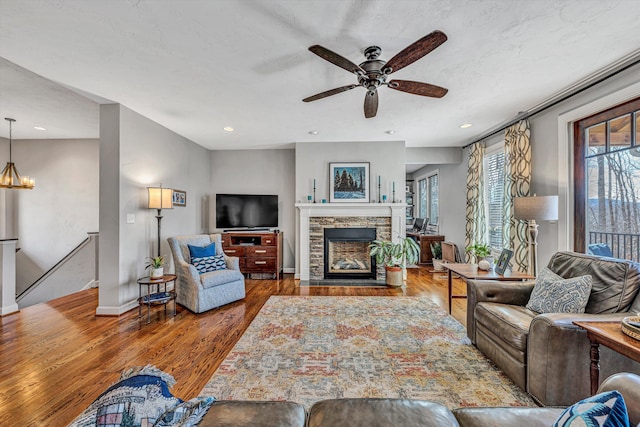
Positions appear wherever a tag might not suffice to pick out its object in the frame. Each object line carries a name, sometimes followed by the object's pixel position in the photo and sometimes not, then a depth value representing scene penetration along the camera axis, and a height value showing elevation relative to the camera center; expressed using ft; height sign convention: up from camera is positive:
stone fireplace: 16.71 -0.51
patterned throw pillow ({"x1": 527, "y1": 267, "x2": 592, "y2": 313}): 6.29 -1.90
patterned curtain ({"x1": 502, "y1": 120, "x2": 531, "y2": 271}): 12.00 +1.63
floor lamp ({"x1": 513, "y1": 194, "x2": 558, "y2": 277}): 9.59 +0.17
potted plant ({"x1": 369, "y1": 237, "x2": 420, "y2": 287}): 15.40 -2.27
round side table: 10.52 -3.13
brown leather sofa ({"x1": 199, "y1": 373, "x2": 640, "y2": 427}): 3.10 -2.35
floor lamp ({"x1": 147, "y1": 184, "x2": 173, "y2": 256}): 12.16 +0.81
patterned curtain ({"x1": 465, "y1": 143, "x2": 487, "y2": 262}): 16.21 +0.97
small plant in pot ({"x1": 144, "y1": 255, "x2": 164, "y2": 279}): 10.99 -2.10
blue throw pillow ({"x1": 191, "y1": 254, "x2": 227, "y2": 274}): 12.01 -2.10
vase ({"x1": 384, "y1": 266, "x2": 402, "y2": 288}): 15.35 -3.41
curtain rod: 7.75 +4.35
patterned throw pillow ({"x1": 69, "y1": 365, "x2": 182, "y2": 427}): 2.60 -1.87
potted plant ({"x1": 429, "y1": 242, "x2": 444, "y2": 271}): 20.81 -2.68
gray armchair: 11.19 -2.81
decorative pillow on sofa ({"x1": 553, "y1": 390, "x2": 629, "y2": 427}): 2.25 -1.68
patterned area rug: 6.20 -3.94
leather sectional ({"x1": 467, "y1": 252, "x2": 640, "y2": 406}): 5.41 -2.58
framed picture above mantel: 17.02 +2.20
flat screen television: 17.81 +0.33
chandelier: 13.39 +1.85
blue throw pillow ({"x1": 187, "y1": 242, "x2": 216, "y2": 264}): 12.19 -1.54
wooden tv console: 16.92 -2.21
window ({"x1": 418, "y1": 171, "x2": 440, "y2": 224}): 23.05 +1.60
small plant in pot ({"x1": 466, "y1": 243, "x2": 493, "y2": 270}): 11.53 -1.58
